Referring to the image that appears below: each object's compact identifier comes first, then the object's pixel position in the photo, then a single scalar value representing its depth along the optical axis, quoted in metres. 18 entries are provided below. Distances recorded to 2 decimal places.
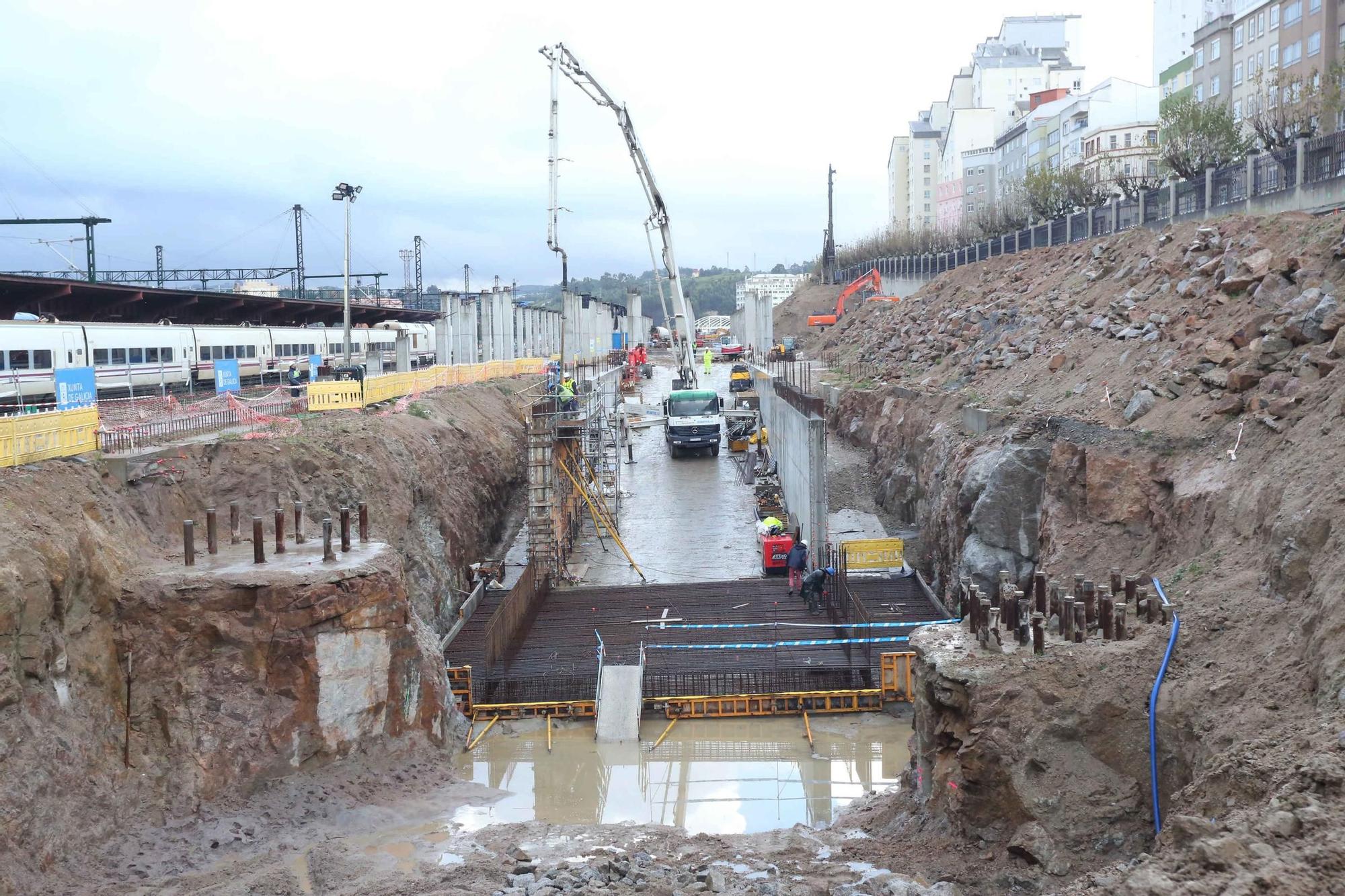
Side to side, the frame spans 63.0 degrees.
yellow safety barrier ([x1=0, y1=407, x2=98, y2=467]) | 15.27
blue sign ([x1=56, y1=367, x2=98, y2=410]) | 18.94
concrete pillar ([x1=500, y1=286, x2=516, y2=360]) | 56.19
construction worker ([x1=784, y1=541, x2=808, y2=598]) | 24.66
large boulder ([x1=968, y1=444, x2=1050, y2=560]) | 21.14
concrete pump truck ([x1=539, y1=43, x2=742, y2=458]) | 45.31
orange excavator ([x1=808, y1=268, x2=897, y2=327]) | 71.72
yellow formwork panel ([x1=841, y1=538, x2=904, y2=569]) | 25.48
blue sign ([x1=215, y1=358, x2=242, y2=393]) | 27.58
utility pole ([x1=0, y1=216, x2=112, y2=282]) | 62.84
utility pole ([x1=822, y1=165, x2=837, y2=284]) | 99.81
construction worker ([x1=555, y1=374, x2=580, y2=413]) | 29.69
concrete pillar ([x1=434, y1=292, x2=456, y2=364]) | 46.81
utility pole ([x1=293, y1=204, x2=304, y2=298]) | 94.69
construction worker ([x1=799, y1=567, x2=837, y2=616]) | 23.00
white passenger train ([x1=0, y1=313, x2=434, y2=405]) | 28.17
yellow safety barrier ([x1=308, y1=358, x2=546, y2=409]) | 27.58
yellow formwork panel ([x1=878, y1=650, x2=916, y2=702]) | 18.83
